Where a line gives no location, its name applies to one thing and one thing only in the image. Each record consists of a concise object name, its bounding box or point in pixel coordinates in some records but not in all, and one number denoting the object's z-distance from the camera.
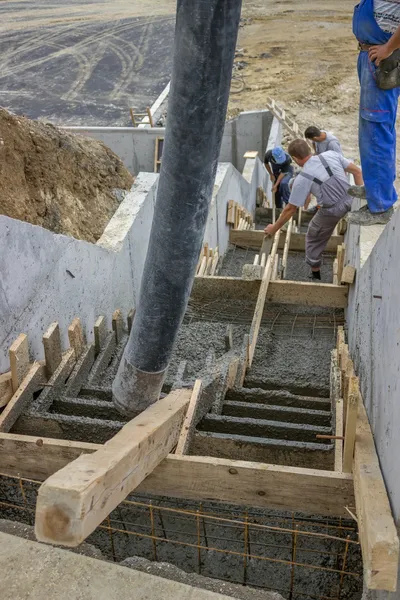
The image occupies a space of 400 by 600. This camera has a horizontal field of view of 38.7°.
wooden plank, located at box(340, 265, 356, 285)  5.62
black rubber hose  1.99
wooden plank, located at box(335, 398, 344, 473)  3.11
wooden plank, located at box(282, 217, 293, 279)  7.84
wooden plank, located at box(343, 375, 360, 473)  2.92
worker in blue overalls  4.30
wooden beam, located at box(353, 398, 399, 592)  2.26
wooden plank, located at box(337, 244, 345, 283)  6.83
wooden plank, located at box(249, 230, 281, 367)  5.36
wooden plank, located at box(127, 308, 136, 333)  5.60
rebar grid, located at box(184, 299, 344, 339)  6.36
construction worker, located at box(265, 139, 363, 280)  6.76
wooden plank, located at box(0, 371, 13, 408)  3.57
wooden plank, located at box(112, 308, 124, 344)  5.07
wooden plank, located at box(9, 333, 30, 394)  3.59
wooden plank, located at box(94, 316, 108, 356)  4.62
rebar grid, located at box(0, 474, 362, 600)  3.18
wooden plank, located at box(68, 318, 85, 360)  4.21
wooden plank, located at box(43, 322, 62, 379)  3.91
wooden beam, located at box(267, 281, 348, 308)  6.03
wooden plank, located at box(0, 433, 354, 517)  2.96
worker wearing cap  10.38
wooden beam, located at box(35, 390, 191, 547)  1.97
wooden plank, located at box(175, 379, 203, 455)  3.25
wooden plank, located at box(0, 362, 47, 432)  3.49
